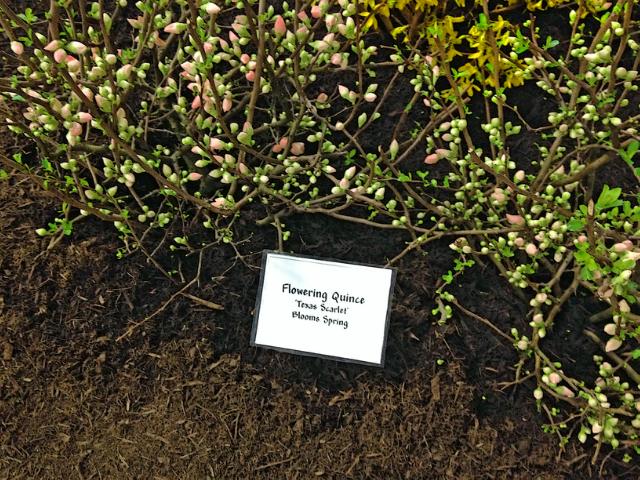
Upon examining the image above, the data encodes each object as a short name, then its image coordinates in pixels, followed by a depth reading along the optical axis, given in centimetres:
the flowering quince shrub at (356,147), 113
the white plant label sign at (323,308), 127
